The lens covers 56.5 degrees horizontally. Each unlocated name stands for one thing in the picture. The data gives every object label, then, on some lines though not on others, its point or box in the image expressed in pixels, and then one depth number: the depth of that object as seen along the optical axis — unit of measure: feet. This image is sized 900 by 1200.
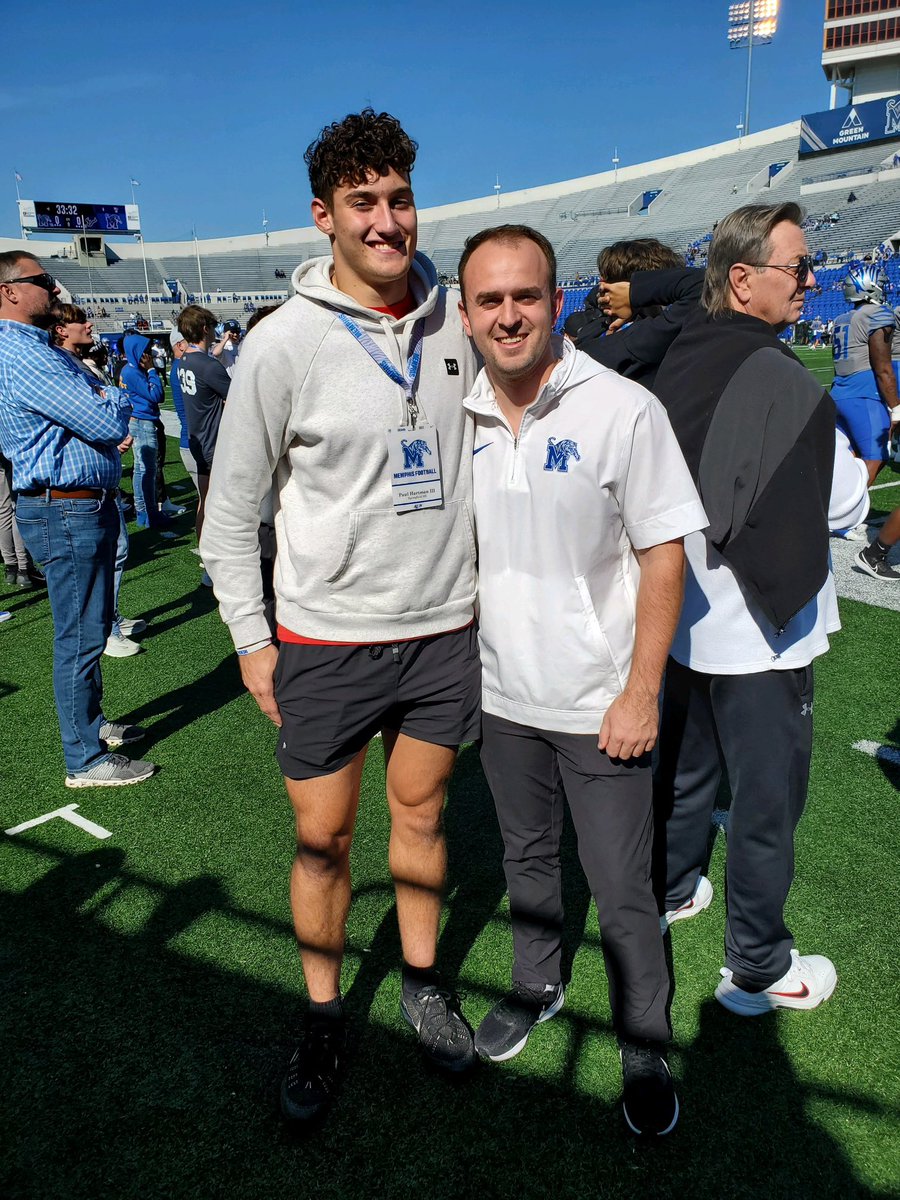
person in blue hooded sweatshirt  27.78
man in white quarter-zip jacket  5.80
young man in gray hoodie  6.00
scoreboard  220.64
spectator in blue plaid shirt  11.00
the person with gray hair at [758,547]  6.19
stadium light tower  213.05
